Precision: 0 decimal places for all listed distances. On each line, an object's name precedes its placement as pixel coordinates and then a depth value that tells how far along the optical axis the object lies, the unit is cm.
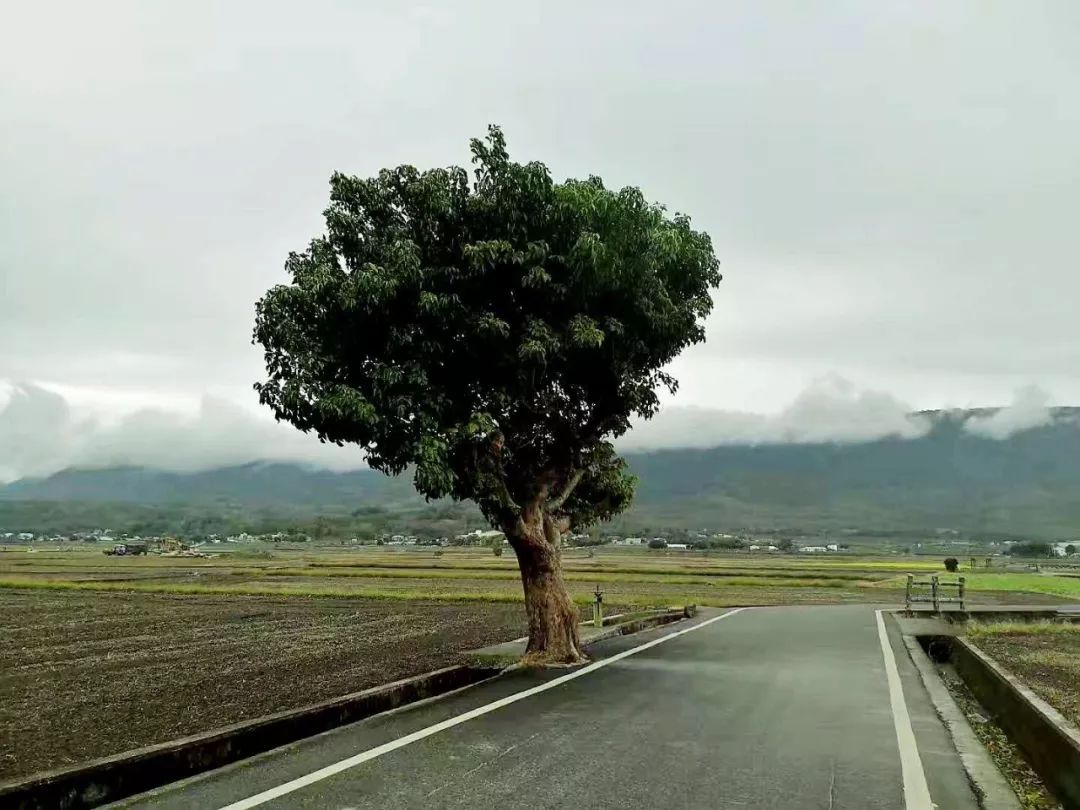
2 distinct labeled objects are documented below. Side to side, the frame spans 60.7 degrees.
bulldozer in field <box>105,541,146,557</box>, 13126
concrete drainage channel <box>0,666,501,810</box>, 671
